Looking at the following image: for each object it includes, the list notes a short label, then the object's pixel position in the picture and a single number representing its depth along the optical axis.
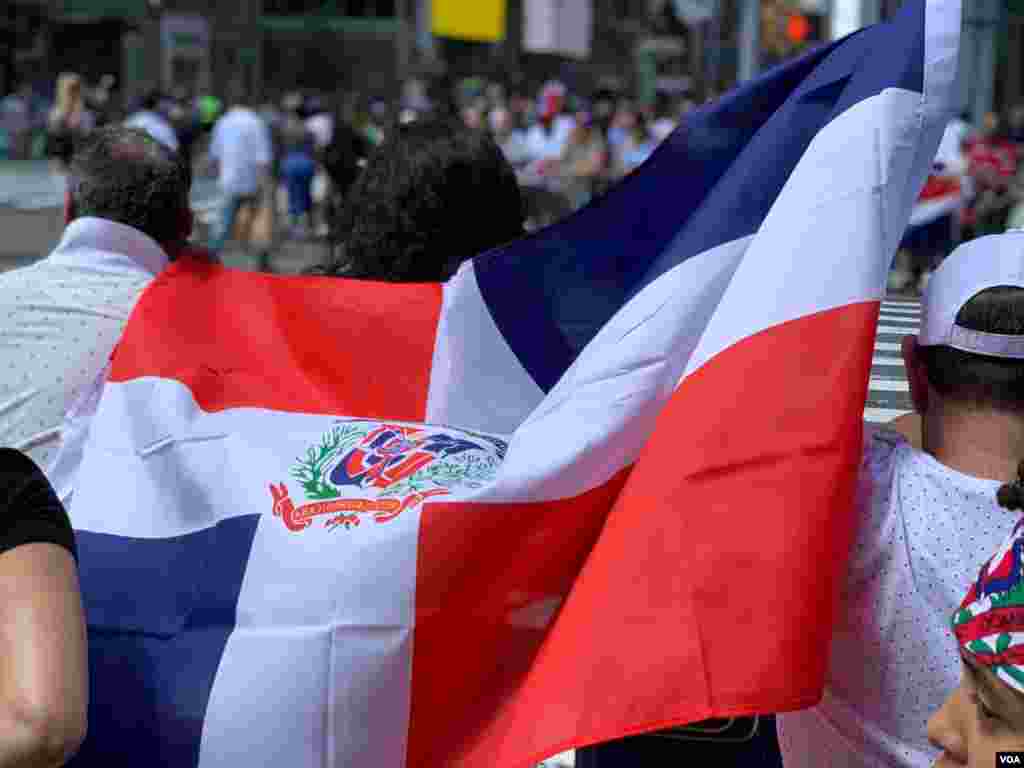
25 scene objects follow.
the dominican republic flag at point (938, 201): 13.53
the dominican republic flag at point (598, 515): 2.02
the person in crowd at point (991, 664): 1.57
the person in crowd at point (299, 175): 18.12
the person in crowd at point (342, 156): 16.27
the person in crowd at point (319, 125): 20.44
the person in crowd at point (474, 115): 20.08
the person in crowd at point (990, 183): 15.23
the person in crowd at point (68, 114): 16.48
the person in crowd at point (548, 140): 19.55
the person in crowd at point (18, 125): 26.70
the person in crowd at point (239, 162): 15.27
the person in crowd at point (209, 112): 19.04
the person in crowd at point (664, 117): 21.28
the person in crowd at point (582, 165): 19.36
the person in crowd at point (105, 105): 17.43
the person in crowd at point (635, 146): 20.08
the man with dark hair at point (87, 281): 2.98
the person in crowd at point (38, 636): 1.90
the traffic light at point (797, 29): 15.73
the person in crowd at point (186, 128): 15.52
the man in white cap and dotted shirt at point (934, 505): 1.98
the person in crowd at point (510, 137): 20.78
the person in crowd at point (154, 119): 13.76
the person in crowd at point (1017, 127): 20.49
